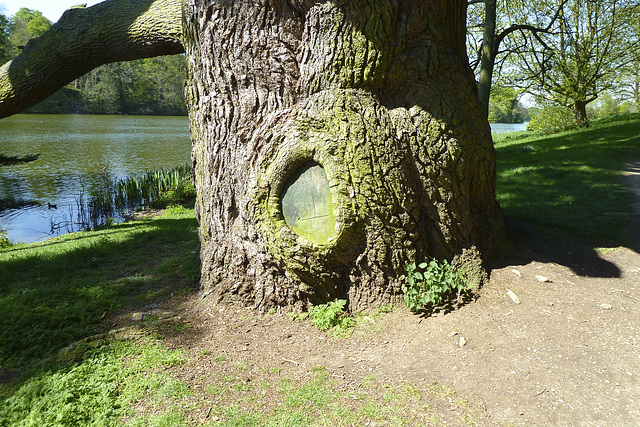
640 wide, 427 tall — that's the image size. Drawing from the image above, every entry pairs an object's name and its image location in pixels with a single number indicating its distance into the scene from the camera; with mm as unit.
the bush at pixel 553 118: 21145
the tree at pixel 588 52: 16781
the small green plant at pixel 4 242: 8516
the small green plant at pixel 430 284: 3656
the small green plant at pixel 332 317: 3652
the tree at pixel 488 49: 8906
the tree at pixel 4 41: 38231
